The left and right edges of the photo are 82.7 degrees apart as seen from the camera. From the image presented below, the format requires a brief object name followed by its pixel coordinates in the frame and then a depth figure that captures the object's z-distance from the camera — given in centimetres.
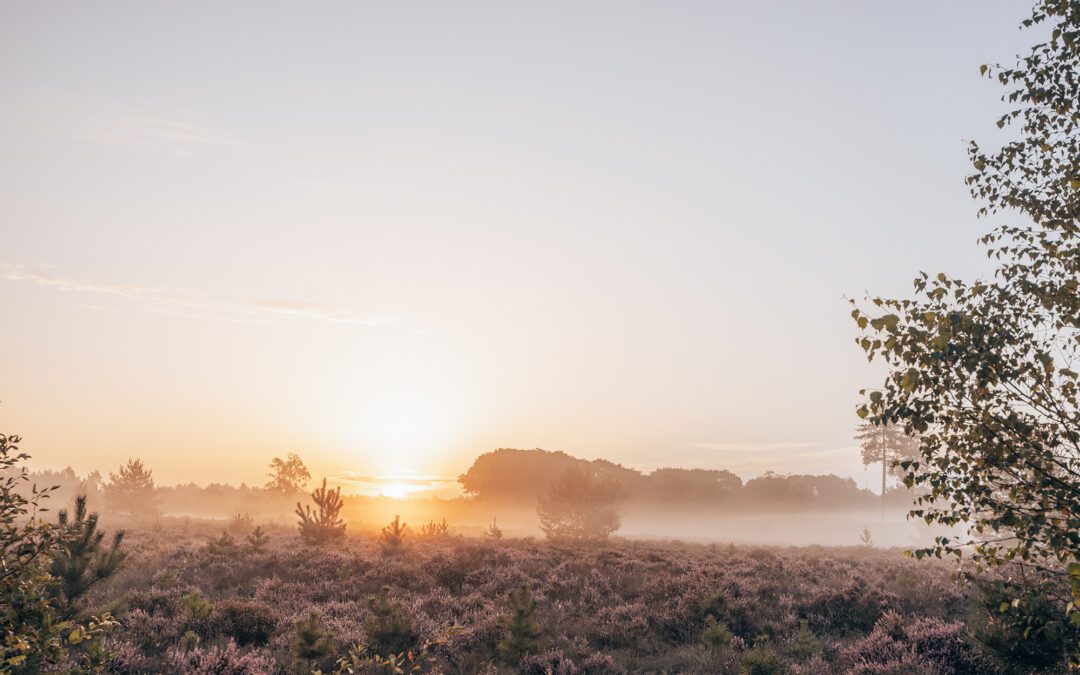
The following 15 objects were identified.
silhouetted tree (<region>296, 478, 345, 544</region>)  2562
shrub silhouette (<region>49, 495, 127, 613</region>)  1140
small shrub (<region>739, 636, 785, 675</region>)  1064
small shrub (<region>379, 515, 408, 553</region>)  2400
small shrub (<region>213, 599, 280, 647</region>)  1288
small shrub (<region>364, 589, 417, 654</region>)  1194
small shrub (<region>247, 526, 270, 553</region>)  2155
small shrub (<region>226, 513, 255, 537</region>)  3242
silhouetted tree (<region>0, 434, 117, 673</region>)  558
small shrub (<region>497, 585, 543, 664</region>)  1191
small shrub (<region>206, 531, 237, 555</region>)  2116
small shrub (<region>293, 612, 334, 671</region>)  1007
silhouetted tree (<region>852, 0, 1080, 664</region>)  678
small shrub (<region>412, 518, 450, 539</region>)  3244
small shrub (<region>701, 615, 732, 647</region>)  1288
